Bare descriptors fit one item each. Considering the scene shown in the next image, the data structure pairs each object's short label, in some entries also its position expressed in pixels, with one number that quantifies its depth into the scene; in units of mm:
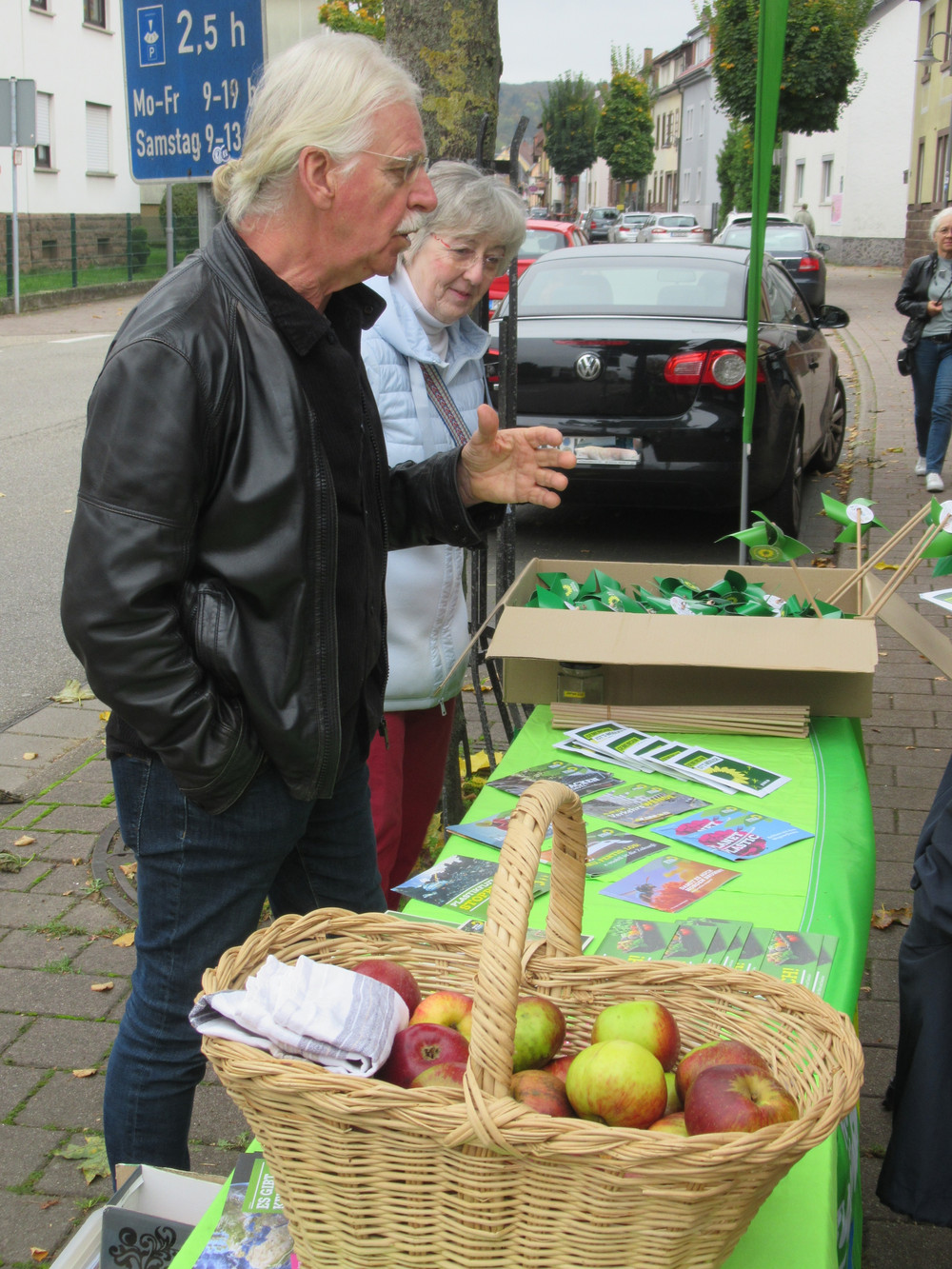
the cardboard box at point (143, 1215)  1533
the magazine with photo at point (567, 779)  2414
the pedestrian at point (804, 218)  33384
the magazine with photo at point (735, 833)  2172
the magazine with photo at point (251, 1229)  1328
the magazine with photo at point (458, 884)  1999
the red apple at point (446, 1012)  1360
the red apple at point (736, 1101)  1128
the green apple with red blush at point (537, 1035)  1303
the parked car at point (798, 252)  20172
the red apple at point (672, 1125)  1184
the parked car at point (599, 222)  41678
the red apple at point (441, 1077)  1170
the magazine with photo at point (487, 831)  2186
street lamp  24984
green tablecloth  1357
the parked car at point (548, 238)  15242
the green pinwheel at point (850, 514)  3023
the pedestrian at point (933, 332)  8039
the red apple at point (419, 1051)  1229
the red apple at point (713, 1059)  1245
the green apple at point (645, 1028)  1304
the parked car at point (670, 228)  31344
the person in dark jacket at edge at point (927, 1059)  1978
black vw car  6363
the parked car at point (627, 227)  36688
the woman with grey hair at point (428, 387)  2596
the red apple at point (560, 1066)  1310
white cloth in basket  1177
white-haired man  1606
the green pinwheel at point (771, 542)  3047
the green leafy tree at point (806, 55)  29312
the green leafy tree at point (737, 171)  39191
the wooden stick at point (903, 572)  2686
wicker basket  1049
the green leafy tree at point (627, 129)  67875
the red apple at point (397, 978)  1383
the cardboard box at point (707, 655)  2523
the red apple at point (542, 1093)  1203
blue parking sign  3213
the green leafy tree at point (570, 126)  75500
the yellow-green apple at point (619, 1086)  1183
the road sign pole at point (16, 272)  19891
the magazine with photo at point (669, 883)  2002
